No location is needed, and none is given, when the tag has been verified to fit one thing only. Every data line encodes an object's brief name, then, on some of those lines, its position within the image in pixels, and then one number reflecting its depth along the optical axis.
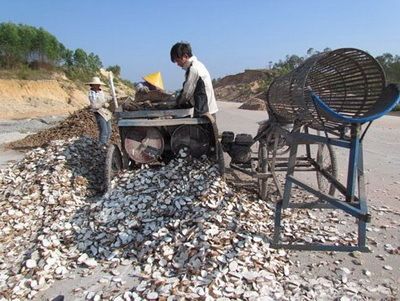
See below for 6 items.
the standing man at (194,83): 5.41
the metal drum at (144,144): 5.62
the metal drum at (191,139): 5.57
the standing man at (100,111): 8.55
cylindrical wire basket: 3.97
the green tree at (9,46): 39.41
